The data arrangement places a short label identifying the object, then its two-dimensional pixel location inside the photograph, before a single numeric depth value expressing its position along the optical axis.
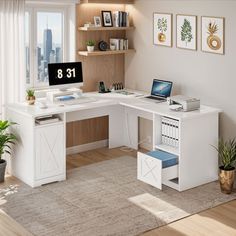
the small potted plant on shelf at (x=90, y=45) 6.21
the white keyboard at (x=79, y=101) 5.63
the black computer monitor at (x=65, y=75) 5.72
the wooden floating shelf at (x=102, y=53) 6.17
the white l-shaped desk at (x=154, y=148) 5.16
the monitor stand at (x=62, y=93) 5.70
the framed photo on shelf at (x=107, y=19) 6.32
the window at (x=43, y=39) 6.02
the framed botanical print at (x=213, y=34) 5.36
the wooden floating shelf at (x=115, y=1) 6.10
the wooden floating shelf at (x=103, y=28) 6.09
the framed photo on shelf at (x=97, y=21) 6.26
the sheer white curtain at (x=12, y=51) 5.51
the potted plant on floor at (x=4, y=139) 5.29
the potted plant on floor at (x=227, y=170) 5.08
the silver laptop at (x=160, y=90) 5.87
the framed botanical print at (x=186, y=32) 5.66
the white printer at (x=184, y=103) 5.30
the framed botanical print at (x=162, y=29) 5.97
